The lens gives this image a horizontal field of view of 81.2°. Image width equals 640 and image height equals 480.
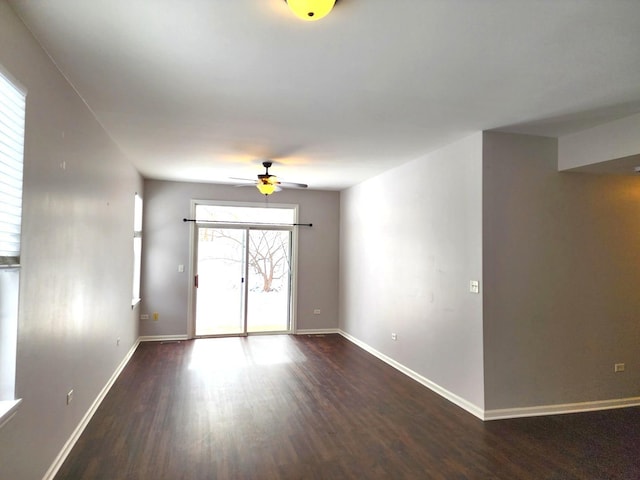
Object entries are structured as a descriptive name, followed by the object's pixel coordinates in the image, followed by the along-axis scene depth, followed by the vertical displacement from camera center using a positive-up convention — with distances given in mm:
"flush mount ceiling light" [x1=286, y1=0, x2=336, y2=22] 1600 +1079
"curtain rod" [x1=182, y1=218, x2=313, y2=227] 6598 +587
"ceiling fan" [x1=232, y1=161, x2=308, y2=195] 4879 +963
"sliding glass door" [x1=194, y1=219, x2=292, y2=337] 6727 -478
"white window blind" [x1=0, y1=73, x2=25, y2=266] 1819 +433
